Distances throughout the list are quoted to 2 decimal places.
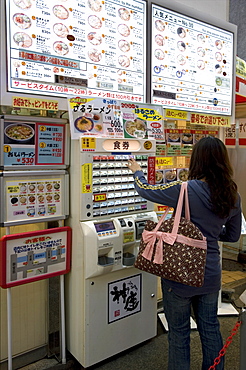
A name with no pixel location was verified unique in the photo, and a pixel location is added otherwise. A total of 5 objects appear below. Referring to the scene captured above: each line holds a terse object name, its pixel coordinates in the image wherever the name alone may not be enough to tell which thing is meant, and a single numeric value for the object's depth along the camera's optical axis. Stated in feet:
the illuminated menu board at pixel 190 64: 10.58
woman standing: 6.76
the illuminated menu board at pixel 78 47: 7.66
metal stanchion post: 6.23
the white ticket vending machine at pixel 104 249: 8.21
